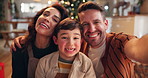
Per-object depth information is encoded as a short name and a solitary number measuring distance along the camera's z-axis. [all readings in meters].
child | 0.50
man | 0.50
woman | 0.58
